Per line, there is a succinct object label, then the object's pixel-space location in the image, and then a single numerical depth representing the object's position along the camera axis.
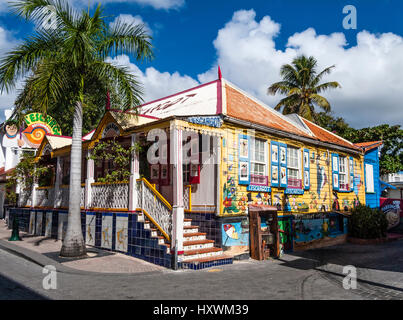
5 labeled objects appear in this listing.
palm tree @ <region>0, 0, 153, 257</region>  9.24
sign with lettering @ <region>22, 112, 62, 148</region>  17.12
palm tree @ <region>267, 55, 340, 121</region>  26.73
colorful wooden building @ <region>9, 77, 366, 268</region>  9.20
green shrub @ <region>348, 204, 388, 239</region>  14.34
